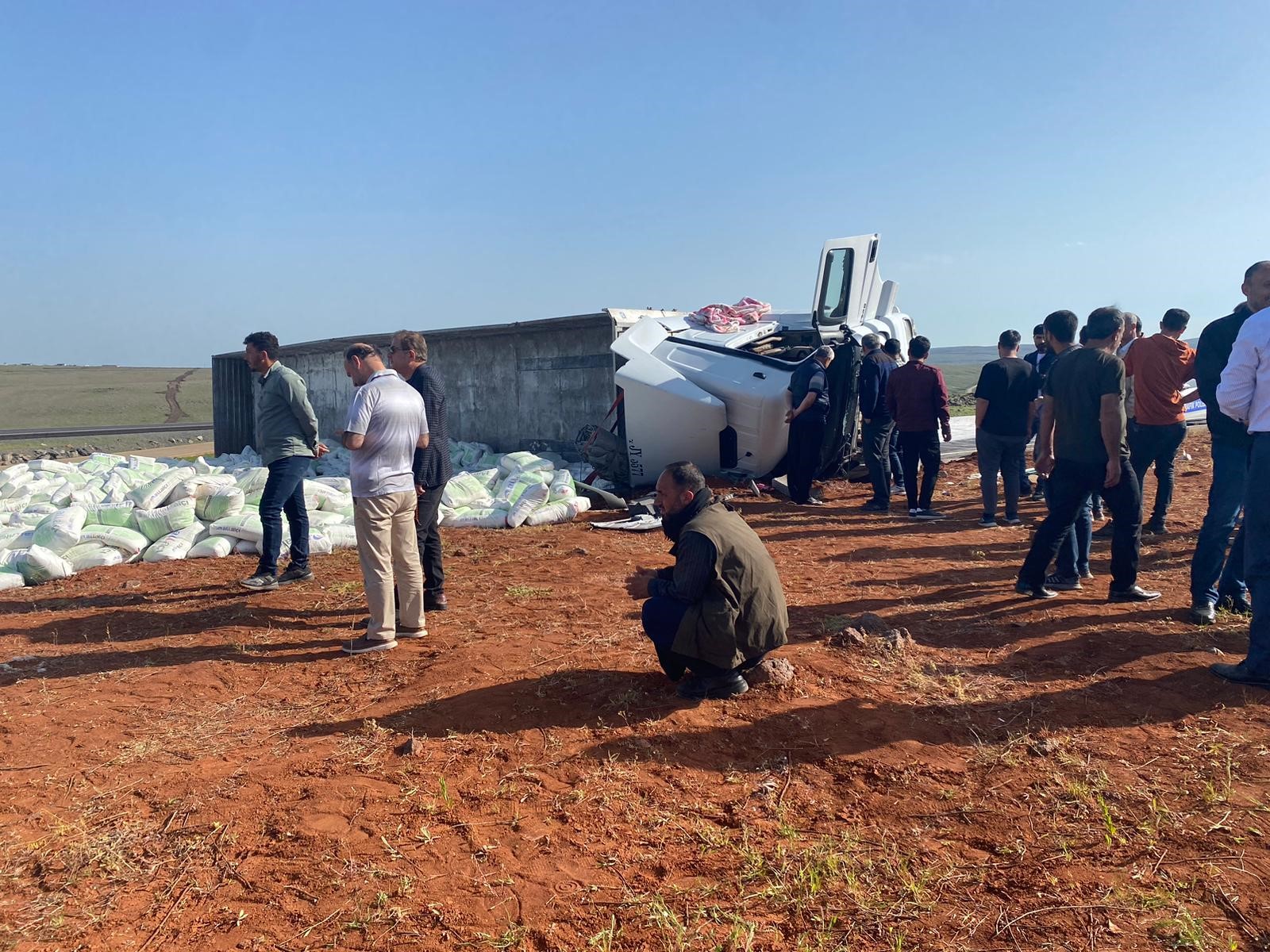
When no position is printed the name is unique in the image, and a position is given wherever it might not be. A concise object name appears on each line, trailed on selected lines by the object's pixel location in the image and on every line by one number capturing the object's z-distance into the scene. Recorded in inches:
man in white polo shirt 187.6
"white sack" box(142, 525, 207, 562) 301.1
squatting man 145.3
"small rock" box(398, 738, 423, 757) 144.0
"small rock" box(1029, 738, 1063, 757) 135.3
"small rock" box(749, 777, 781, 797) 127.3
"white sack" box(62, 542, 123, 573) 292.2
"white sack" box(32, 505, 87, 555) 294.4
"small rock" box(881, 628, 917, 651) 180.5
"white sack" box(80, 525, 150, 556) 301.9
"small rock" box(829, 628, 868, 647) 182.5
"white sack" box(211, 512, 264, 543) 309.6
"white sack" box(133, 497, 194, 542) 312.5
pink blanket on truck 460.1
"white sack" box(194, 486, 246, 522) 322.0
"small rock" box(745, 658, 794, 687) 162.6
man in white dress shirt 152.2
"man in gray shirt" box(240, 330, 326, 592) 239.1
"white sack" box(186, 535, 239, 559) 304.5
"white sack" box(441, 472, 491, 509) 382.3
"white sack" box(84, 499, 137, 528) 315.9
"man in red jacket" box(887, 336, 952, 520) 319.6
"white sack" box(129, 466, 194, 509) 326.6
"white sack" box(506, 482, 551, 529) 358.4
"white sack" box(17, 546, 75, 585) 278.5
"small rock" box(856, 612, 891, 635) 191.6
